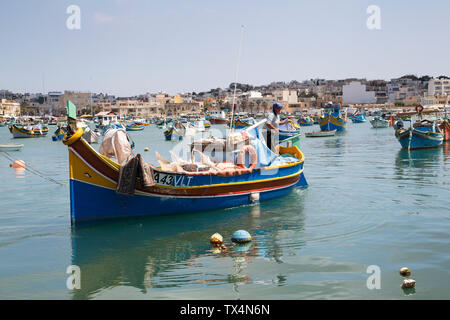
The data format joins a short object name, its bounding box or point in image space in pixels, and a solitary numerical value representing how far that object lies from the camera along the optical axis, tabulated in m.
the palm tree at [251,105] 191.38
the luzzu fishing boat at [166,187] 11.31
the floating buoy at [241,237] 10.46
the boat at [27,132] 68.38
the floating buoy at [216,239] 10.28
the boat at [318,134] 53.05
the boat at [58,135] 60.28
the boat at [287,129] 34.25
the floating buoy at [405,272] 8.25
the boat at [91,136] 51.91
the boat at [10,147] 41.41
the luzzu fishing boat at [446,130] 37.88
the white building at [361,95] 198.12
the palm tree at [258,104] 191.38
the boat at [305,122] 95.96
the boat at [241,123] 72.16
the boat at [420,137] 32.38
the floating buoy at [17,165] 27.60
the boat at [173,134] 60.69
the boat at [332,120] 63.94
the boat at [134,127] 90.25
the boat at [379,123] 74.25
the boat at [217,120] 118.88
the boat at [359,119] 104.06
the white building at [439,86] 185.50
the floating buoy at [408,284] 7.70
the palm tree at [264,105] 189.88
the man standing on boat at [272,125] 15.94
